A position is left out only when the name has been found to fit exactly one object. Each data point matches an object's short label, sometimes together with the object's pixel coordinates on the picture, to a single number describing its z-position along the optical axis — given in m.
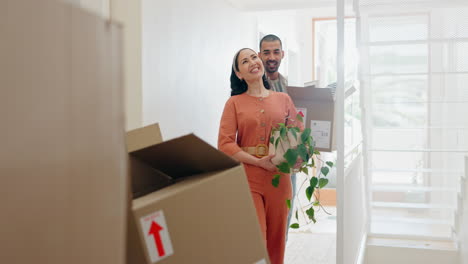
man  3.00
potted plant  2.31
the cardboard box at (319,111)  2.84
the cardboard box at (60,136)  0.54
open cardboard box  0.93
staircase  3.68
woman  2.46
